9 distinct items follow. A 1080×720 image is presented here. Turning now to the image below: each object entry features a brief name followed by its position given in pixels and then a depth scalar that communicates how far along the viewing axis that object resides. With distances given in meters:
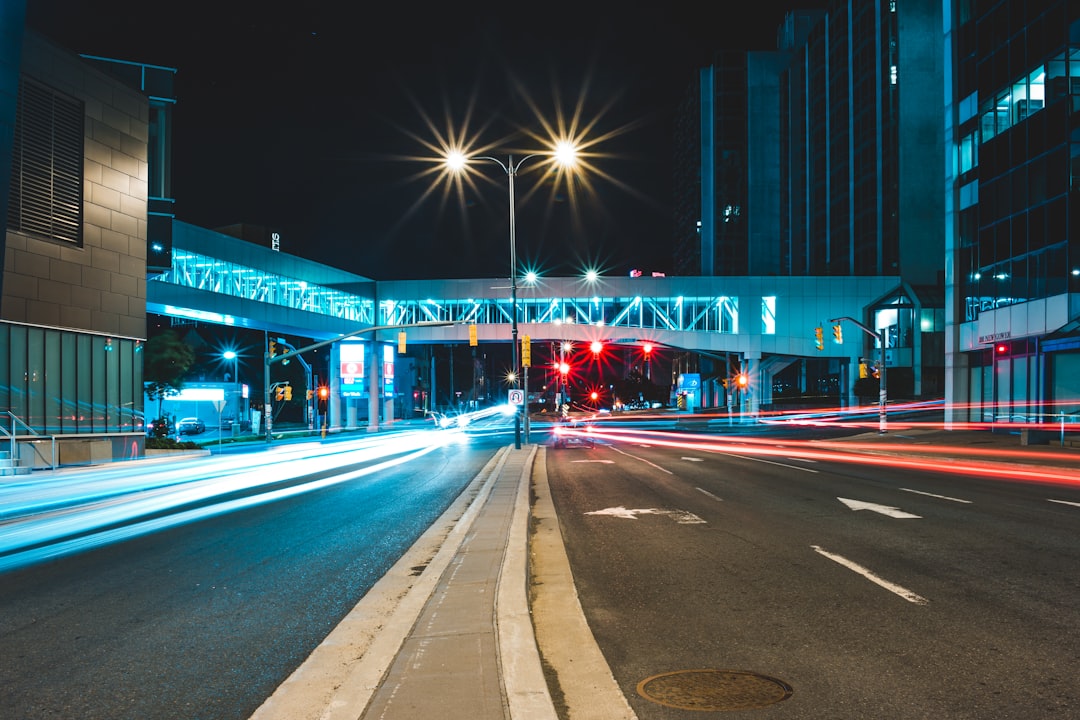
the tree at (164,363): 60.84
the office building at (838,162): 79.38
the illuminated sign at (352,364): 65.19
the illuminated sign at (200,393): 78.62
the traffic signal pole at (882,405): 45.97
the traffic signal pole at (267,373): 40.75
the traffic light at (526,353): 38.00
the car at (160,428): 50.12
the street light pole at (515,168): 30.08
